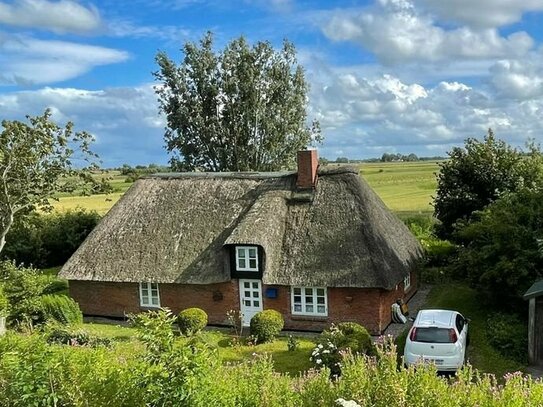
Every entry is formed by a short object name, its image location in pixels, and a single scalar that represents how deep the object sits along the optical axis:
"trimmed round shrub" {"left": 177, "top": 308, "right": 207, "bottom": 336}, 22.52
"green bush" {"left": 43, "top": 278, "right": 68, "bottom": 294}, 30.84
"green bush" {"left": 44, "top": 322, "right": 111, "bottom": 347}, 20.02
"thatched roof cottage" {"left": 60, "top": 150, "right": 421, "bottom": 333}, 22.69
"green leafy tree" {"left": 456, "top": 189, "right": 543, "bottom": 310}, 20.59
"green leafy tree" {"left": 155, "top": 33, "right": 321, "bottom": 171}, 39.84
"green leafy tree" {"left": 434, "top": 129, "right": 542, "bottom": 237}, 28.58
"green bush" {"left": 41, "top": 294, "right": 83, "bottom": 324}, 24.55
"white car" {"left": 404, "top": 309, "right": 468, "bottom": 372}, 16.70
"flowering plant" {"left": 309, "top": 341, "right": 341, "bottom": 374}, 17.11
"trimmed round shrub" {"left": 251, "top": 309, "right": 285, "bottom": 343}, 21.55
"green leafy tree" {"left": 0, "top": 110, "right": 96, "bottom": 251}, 27.56
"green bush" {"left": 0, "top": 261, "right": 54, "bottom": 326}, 24.27
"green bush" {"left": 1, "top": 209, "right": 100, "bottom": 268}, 41.97
